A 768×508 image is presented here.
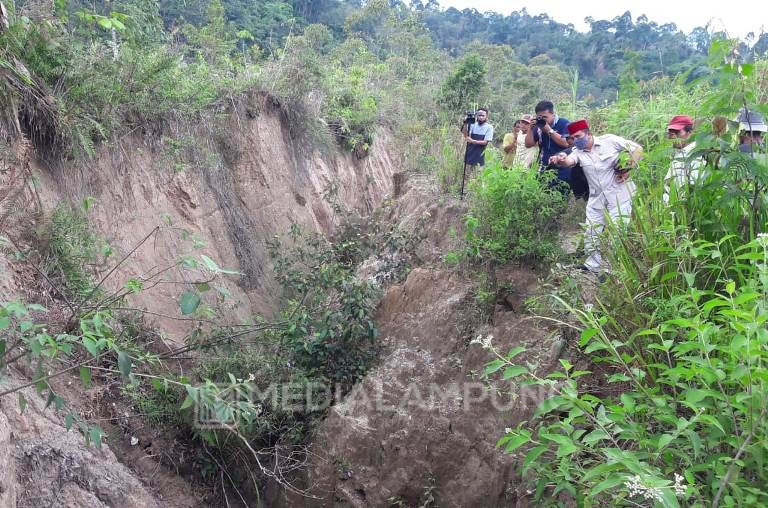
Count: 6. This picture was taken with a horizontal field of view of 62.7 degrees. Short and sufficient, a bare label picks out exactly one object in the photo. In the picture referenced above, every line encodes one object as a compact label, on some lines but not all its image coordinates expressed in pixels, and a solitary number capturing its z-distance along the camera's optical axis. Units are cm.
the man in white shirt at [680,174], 350
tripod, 745
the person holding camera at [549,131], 604
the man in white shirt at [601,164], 520
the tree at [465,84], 1453
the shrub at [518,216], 531
